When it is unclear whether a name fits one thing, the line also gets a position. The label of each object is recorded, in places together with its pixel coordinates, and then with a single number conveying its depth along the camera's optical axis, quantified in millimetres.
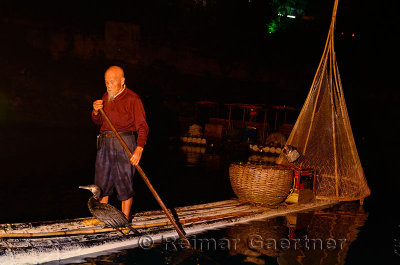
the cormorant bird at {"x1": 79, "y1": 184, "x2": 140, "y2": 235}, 4055
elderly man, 4344
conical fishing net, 7266
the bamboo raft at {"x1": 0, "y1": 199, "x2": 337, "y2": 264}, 3574
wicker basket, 5938
